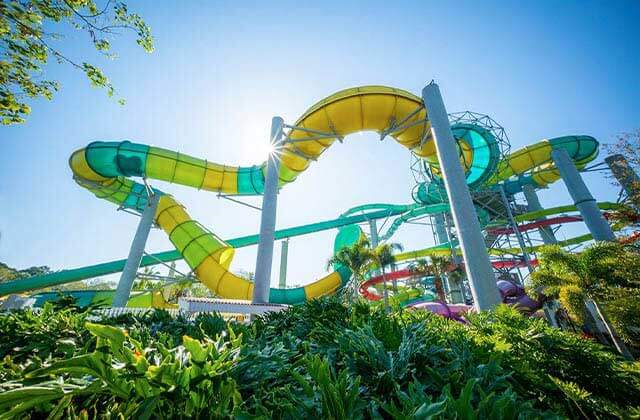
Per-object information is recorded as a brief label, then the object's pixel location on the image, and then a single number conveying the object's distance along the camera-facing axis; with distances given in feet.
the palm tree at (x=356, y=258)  55.16
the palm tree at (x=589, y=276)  15.62
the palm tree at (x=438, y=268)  61.21
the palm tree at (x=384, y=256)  59.06
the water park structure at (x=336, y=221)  27.99
